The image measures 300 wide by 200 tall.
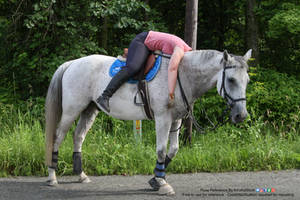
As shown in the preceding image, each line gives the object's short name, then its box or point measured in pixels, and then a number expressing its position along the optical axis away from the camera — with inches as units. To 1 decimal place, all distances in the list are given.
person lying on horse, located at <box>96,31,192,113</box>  378.6
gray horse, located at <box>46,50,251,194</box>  341.4
